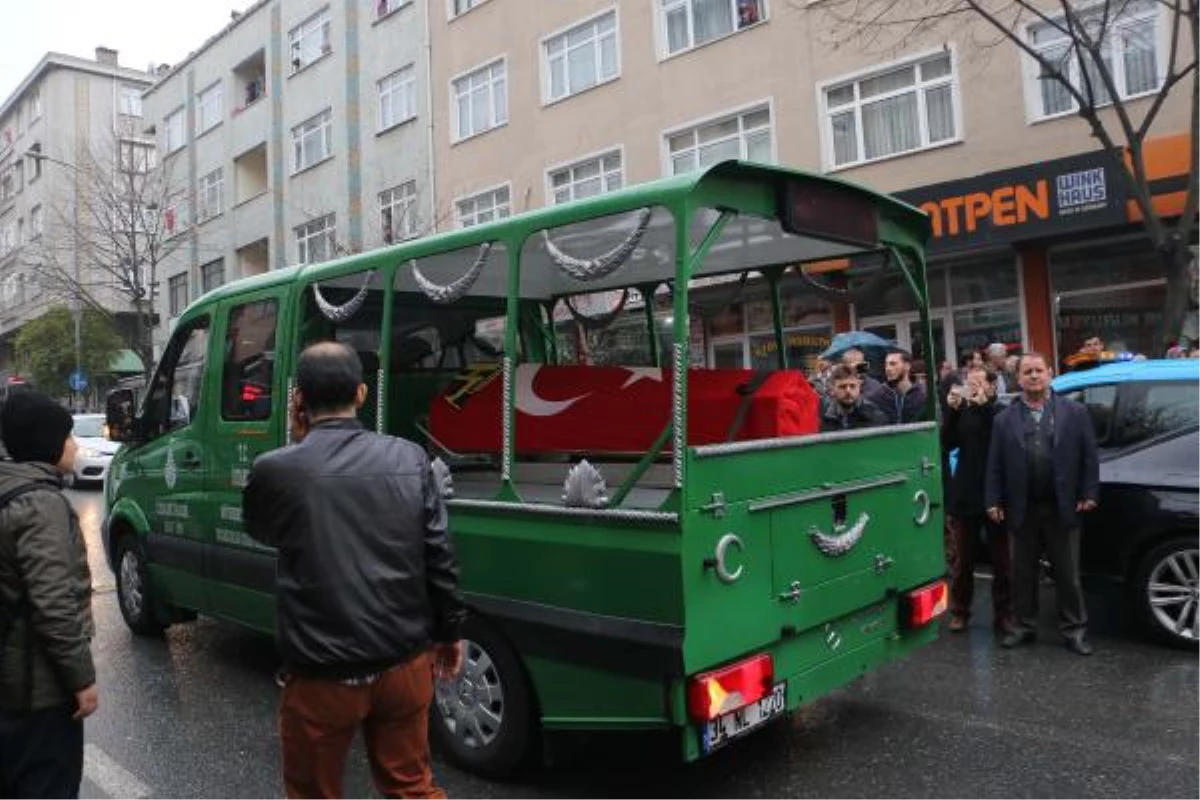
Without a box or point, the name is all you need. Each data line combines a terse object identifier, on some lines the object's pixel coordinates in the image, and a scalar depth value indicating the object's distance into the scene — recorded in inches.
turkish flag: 173.5
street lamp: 1206.9
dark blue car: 225.6
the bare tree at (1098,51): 408.8
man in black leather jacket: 104.8
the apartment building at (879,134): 519.5
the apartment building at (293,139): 976.9
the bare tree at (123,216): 1172.5
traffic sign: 1275.8
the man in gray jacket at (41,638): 111.6
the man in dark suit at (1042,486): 225.0
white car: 684.7
